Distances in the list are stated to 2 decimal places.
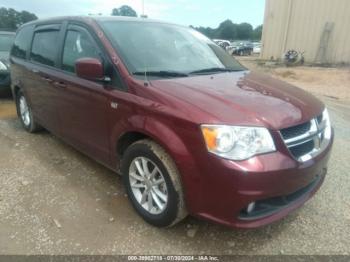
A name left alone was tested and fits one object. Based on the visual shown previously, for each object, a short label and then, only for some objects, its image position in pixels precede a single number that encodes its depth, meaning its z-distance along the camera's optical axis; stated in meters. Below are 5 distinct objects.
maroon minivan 2.30
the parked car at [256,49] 33.69
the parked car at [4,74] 7.27
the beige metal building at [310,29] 15.91
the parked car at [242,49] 32.59
